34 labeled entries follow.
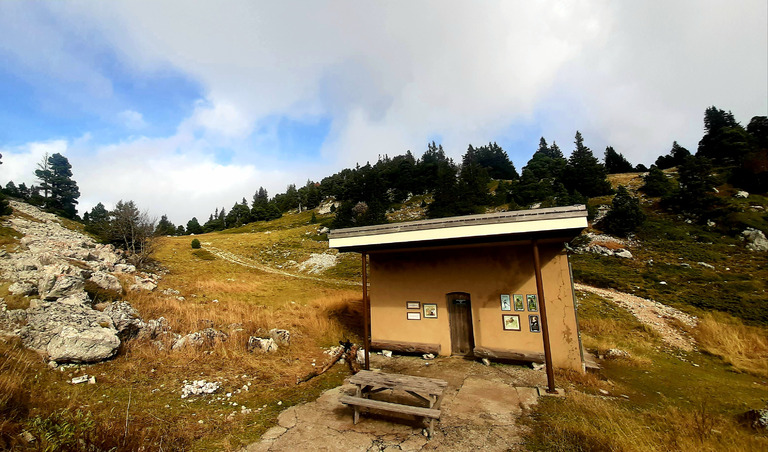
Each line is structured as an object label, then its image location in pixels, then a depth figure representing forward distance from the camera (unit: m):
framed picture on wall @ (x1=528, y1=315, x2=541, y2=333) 10.46
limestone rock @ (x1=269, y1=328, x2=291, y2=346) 11.68
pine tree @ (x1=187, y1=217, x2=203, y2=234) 94.35
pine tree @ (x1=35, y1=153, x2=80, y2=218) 59.69
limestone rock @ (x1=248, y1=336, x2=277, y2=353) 10.86
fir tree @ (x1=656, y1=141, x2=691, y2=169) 59.98
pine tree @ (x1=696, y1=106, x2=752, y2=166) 46.06
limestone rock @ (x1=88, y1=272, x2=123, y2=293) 14.37
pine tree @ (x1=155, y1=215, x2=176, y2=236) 87.06
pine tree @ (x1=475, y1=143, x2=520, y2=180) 84.18
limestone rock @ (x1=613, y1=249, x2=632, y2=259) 29.66
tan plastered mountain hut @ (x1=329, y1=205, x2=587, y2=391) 9.19
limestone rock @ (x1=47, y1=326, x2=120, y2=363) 7.86
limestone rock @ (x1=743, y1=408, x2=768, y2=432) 6.15
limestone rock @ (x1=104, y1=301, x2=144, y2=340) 9.75
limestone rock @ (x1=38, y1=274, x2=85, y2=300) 10.93
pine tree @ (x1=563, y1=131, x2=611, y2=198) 47.69
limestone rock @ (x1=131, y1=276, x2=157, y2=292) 17.02
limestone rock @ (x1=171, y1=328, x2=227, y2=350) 10.17
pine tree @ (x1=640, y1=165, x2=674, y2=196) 41.72
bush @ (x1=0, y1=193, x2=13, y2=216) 31.13
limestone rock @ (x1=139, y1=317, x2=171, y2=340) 10.14
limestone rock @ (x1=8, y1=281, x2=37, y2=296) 10.38
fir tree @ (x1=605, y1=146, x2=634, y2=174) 67.62
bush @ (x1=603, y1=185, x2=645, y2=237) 33.66
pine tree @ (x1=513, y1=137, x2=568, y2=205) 47.44
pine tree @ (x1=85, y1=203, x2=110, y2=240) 32.00
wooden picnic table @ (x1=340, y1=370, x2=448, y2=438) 6.01
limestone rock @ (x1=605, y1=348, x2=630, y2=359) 12.07
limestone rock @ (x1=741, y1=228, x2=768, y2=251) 26.45
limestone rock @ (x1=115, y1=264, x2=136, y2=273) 21.60
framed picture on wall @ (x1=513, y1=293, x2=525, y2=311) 10.76
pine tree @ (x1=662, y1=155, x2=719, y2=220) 34.19
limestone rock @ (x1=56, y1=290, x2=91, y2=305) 10.75
